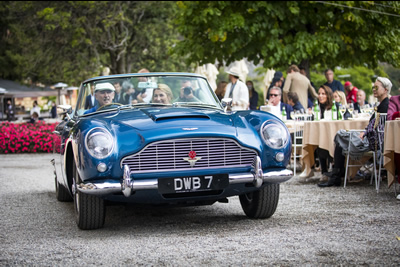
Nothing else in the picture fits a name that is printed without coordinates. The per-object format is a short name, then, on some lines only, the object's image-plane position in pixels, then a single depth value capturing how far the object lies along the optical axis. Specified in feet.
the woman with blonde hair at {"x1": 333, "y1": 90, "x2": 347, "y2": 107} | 40.78
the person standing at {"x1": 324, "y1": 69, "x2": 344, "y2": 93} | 45.85
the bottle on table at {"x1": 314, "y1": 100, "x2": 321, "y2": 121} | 34.78
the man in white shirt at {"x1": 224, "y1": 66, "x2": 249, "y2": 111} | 40.29
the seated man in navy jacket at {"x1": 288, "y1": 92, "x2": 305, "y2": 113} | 39.06
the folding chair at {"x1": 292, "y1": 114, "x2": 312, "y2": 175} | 34.81
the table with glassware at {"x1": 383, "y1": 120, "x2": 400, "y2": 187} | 23.85
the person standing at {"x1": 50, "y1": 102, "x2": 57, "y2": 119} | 153.58
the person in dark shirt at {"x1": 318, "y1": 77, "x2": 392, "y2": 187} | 26.89
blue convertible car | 17.30
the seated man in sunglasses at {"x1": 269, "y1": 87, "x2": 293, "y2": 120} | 36.35
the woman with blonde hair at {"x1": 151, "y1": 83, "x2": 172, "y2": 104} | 21.54
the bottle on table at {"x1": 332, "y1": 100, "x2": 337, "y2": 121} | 33.88
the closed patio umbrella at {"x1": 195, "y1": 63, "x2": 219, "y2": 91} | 76.48
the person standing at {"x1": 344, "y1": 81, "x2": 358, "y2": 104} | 53.89
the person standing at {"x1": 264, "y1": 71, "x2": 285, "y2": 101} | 45.79
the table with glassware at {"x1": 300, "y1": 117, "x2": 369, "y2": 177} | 29.99
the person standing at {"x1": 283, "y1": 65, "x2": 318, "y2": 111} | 44.78
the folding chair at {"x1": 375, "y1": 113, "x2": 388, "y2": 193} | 26.17
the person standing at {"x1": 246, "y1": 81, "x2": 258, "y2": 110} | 53.78
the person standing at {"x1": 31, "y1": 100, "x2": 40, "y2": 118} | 137.34
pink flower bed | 62.08
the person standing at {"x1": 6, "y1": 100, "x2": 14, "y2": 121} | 151.39
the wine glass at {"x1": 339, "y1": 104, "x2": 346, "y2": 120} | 33.77
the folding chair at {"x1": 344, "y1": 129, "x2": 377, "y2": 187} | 27.91
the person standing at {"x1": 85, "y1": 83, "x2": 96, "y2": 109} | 21.93
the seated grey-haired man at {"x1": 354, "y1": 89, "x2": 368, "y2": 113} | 43.07
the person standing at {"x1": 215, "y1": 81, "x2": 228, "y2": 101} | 46.45
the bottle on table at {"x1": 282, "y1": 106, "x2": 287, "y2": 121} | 36.77
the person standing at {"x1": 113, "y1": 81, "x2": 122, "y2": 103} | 21.53
